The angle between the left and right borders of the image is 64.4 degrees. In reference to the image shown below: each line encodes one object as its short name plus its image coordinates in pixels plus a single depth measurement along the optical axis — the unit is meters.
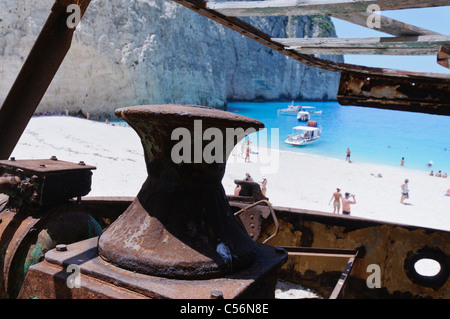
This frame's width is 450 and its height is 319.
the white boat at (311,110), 90.25
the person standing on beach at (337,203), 13.20
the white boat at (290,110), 84.24
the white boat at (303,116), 75.09
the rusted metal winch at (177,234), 1.71
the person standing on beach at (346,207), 11.68
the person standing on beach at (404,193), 19.19
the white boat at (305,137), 46.28
